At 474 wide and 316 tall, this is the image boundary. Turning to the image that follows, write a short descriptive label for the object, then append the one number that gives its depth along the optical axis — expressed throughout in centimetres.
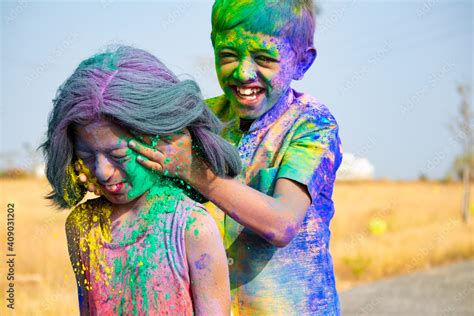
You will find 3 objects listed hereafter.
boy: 285
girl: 229
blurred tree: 1472
